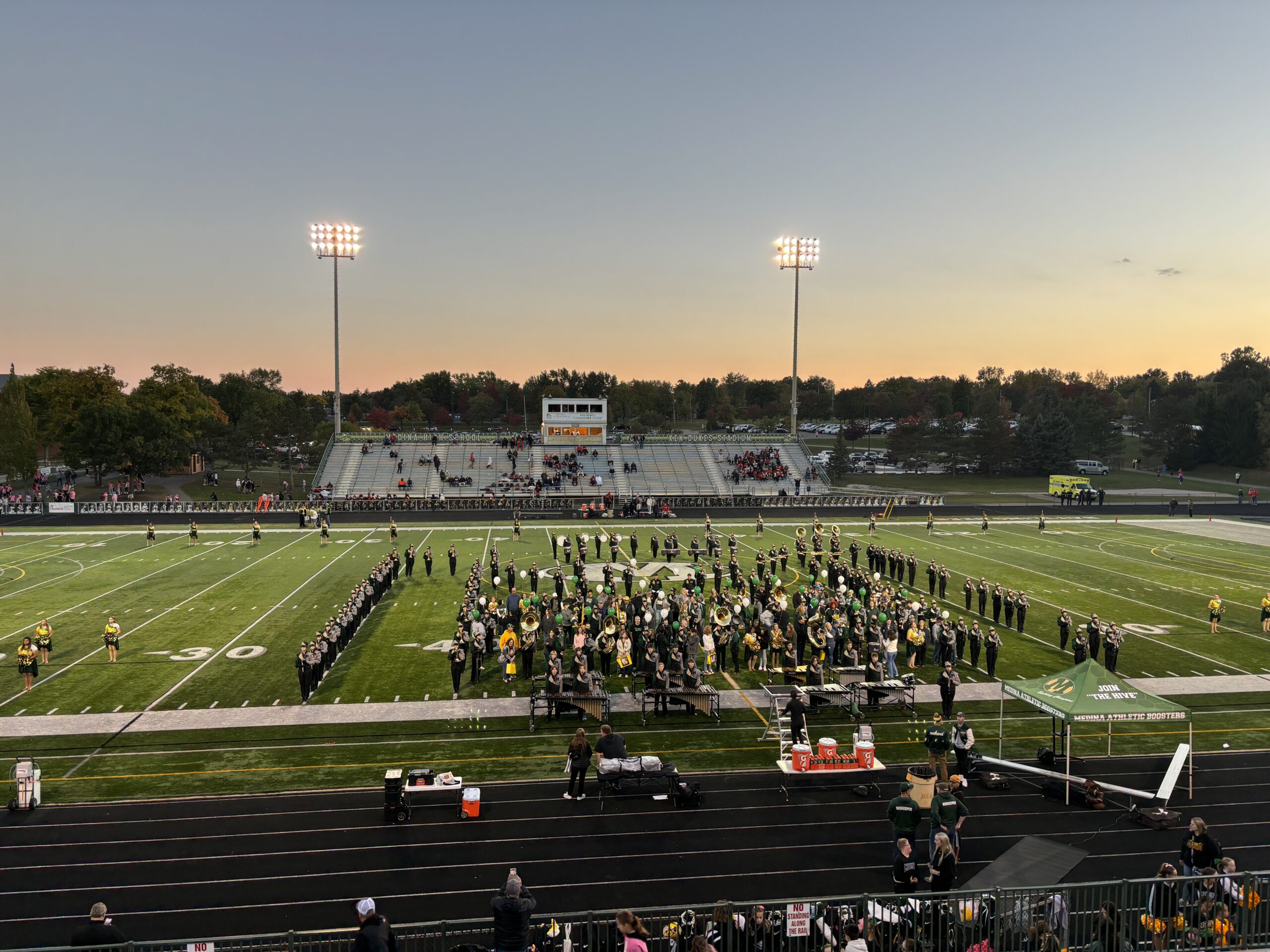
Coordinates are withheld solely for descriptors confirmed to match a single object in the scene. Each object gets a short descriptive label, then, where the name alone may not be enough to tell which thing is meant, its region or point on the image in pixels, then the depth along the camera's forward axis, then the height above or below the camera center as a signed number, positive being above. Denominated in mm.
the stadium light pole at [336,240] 62062 +16059
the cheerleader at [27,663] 17406 -4582
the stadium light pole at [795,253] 65312 +16432
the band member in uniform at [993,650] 18969 -4343
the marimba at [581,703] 15617 -4702
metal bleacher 59594 -1137
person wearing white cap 7082 -4132
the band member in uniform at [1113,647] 18641 -4152
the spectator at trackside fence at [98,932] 7438 -4398
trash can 10930 -4322
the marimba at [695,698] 16156 -4712
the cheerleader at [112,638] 19438 -4474
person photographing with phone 7473 -4207
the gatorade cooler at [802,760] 12719 -4639
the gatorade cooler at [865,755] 12781 -4602
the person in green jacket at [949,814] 9633 -4136
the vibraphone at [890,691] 16312 -4627
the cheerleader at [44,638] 19172 -4440
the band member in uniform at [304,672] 16844 -4504
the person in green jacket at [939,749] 11047 -3921
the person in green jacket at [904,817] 9453 -4113
